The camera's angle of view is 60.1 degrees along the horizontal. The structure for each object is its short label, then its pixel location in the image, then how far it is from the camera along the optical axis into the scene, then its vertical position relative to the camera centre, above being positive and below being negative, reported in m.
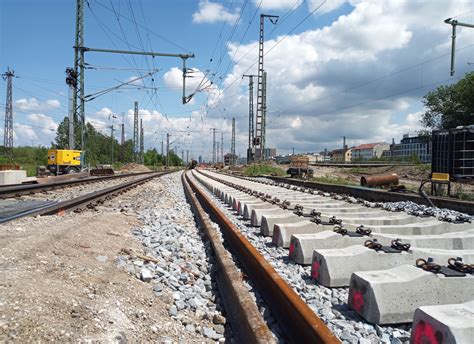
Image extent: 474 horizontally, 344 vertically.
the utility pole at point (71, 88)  27.53 +4.75
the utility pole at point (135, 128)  69.34 +5.14
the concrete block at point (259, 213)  7.49 -1.02
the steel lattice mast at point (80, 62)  28.00 +6.51
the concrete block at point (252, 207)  8.41 -1.03
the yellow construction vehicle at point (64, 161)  31.78 -0.33
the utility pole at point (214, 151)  109.34 +2.11
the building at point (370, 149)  159.57 +4.70
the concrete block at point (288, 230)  5.49 -0.97
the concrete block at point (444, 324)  2.07 -0.86
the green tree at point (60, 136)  102.38 +5.48
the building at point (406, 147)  133.91 +5.07
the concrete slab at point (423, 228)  6.12 -1.01
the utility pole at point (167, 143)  100.05 +3.79
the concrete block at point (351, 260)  3.72 -0.94
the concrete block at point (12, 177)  19.64 -1.02
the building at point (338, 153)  151.48 +2.98
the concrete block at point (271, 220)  6.39 -0.97
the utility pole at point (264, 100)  40.98 +5.97
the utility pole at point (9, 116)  45.97 +4.57
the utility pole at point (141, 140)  77.12 +3.45
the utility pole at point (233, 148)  77.44 +2.13
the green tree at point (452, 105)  49.56 +7.41
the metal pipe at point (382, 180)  17.47 -0.82
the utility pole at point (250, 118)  48.58 +5.27
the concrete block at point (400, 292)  2.88 -0.95
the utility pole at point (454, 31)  16.33 +5.26
